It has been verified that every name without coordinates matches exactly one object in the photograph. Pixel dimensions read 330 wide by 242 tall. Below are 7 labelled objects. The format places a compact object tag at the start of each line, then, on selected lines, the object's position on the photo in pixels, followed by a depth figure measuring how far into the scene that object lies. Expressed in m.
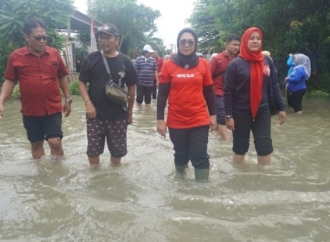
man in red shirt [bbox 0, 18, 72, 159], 4.52
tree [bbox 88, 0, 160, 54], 36.09
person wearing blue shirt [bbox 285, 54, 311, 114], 9.59
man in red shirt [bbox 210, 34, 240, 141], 5.93
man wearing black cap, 4.29
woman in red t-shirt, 4.04
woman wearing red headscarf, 4.29
